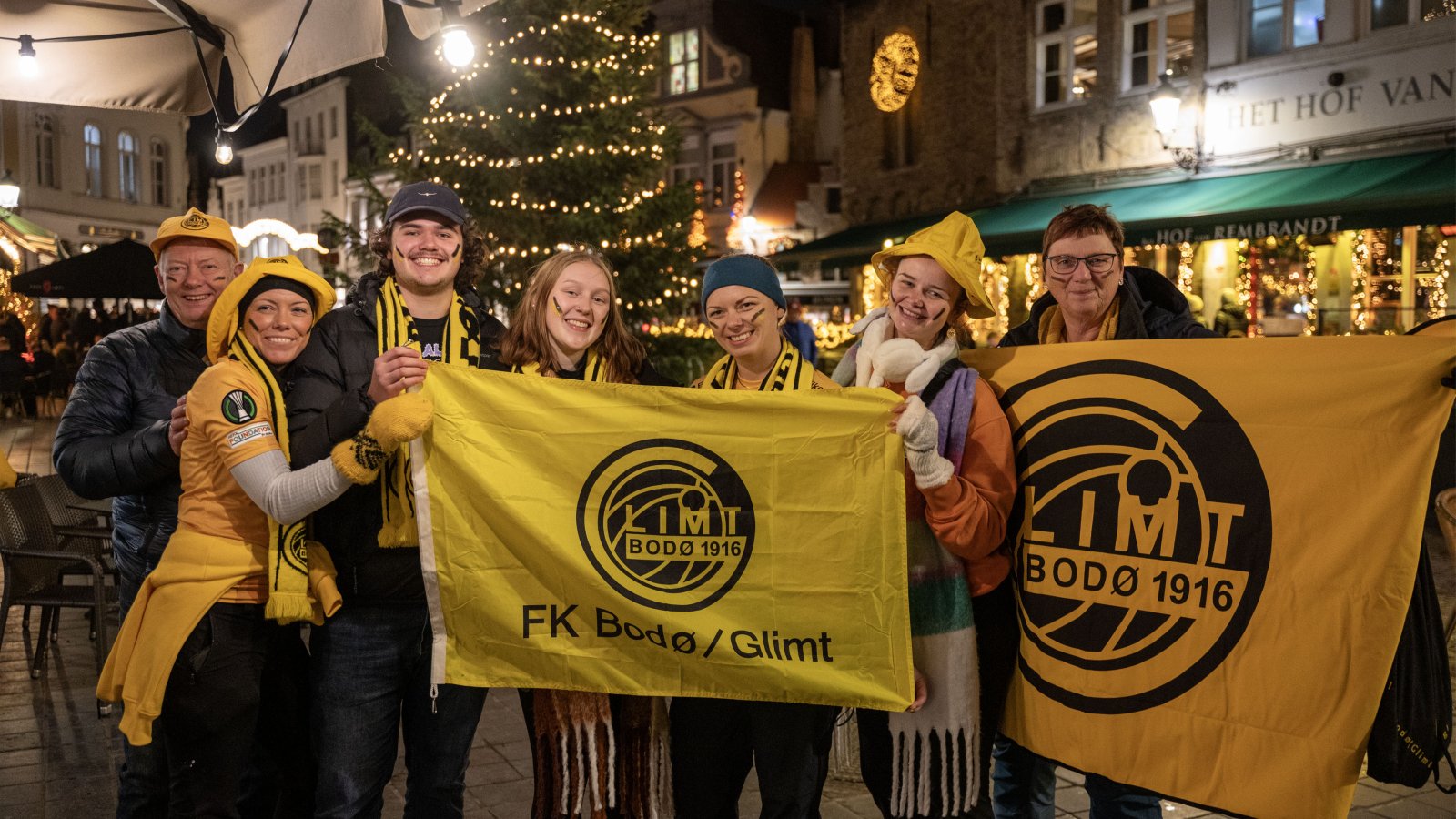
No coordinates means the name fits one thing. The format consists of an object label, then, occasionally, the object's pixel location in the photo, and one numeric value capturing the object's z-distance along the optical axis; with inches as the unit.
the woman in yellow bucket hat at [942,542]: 118.8
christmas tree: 526.0
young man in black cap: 119.8
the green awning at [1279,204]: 445.7
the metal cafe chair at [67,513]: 259.6
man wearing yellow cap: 130.6
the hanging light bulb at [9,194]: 634.8
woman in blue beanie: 123.1
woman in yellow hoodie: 114.6
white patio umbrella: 138.3
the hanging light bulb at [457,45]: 143.7
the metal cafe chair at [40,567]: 231.0
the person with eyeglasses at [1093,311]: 132.3
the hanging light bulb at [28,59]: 151.9
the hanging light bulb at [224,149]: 194.3
